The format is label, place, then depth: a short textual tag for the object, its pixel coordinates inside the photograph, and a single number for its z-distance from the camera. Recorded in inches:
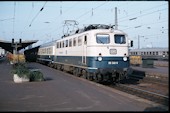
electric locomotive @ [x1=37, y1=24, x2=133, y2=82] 704.4
